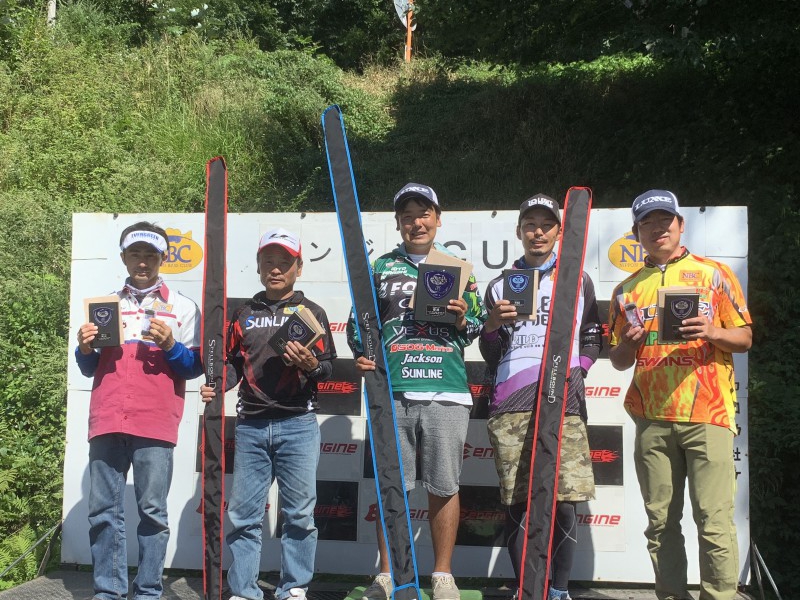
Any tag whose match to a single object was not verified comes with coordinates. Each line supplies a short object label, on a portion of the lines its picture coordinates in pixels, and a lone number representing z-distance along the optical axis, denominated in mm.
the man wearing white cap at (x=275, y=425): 3709
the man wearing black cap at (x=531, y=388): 3578
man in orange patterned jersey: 3365
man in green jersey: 3656
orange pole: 12477
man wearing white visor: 3719
